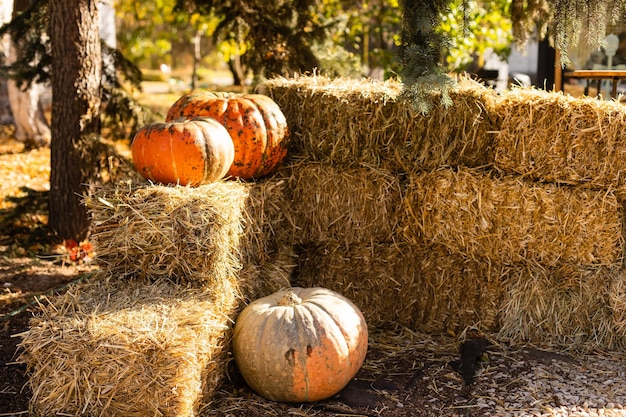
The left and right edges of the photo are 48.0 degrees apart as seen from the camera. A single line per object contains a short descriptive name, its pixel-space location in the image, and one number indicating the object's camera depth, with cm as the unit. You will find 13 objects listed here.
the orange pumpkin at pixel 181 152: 421
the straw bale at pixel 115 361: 333
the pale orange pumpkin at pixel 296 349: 388
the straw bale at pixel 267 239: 447
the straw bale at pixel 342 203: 498
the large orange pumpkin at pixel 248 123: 474
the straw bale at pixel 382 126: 473
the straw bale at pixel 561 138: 449
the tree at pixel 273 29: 713
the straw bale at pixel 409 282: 502
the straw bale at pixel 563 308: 475
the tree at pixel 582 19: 431
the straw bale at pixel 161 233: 388
